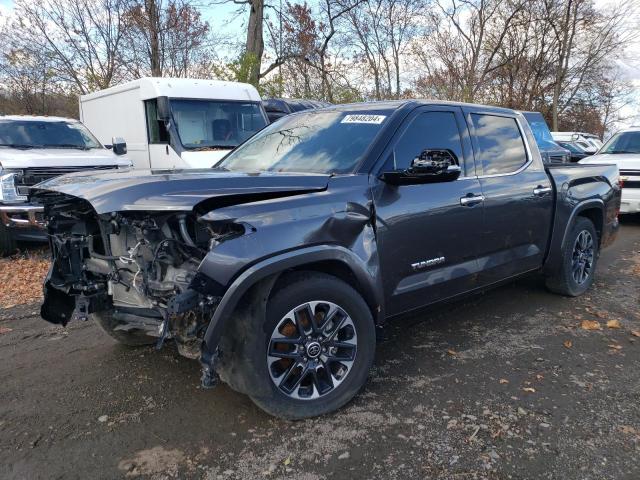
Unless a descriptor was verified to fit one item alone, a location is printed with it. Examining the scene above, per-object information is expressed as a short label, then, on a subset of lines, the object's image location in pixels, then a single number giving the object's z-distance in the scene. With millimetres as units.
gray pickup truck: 2664
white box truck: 8773
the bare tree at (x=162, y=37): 20000
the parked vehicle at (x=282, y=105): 12508
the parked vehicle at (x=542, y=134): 13130
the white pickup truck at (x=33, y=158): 6742
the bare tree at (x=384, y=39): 29516
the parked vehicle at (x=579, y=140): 20681
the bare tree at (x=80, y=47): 20656
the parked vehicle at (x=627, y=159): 9703
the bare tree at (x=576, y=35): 25656
